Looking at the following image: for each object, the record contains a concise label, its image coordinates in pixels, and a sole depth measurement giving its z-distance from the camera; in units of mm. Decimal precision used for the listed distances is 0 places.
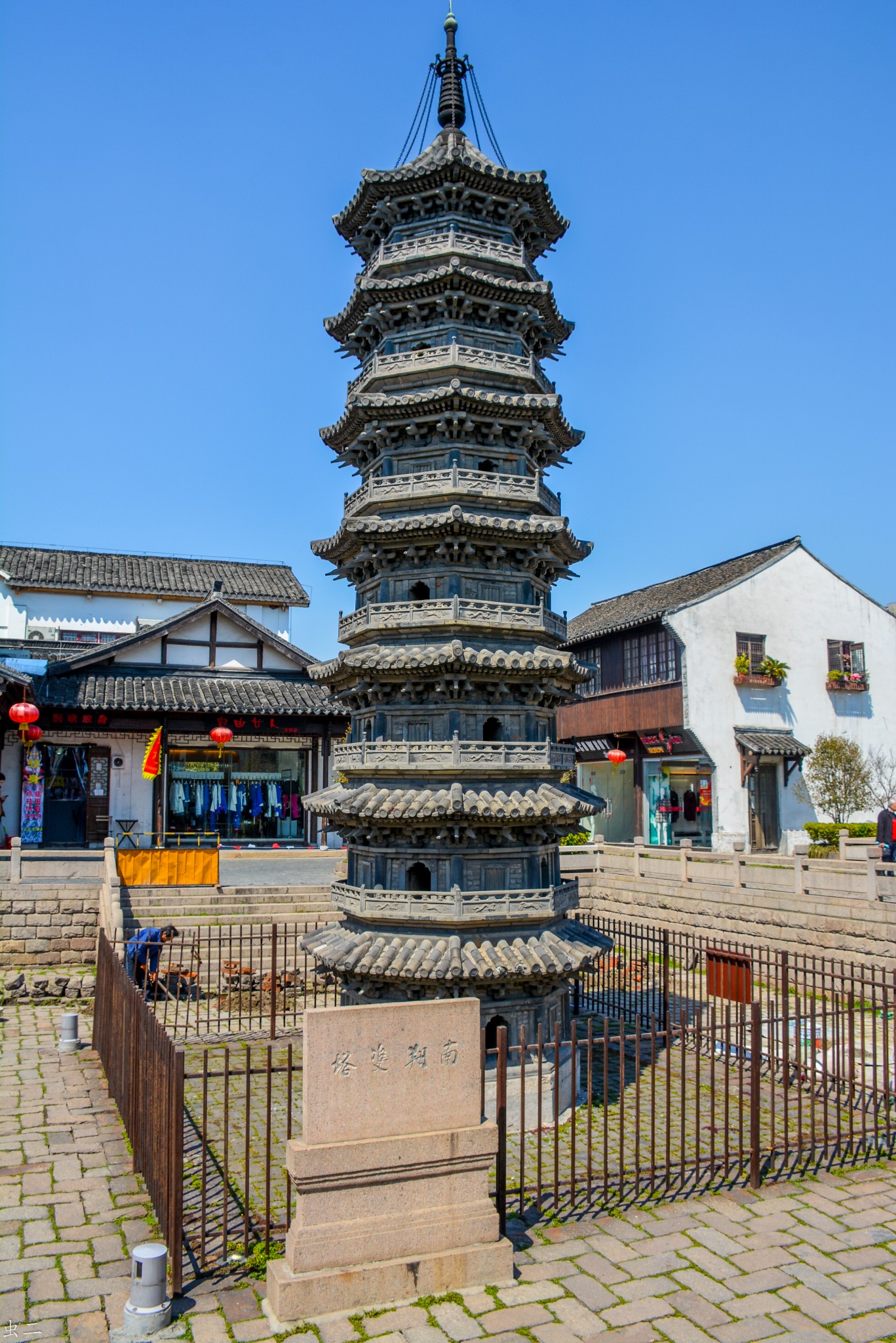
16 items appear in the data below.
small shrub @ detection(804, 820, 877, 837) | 30250
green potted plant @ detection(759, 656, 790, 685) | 33094
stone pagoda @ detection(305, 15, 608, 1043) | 13492
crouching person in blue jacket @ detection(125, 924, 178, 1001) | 17781
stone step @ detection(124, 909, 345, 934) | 22547
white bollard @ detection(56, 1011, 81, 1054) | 16031
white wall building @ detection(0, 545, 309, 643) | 39719
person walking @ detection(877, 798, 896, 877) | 21672
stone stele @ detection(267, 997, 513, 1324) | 8023
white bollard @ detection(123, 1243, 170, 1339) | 7453
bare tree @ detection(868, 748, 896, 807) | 34219
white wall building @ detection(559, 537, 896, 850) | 32656
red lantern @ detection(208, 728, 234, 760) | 30734
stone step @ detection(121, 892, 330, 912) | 23719
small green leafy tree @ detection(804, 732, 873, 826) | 32469
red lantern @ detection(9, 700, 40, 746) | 25609
